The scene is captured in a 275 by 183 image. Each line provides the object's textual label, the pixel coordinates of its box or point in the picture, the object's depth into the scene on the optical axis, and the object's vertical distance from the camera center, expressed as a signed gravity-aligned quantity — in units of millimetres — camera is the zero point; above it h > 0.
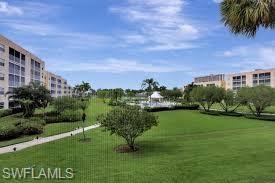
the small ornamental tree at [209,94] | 35289 +34
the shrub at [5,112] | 27775 -2306
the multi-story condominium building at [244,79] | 72717 +6539
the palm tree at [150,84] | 67968 +3590
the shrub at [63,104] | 26934 -1115
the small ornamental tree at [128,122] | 12225 -1624
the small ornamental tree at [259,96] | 29290 -257
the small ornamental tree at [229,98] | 34910 -598
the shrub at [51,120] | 24508 -2948
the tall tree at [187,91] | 54349 +1055
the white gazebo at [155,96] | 47868 -234
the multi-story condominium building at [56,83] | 73572 +5136
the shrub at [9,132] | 16013 -2904
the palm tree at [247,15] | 6688 +2730
